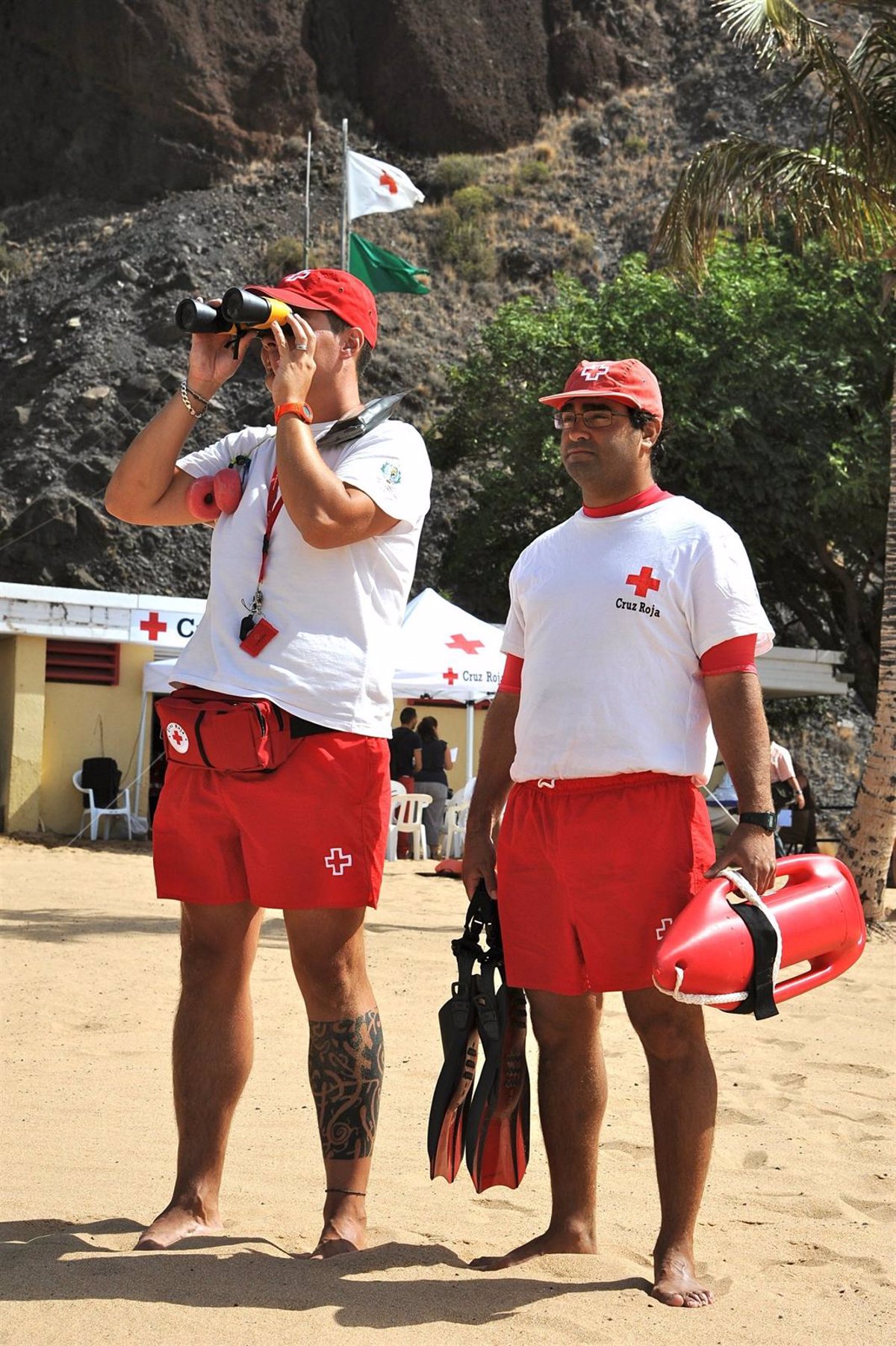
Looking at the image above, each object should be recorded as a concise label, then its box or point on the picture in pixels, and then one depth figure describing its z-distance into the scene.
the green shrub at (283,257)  40.81
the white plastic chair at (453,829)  15.93
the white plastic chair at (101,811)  16.80
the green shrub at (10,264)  43.59
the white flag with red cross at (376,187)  22.23
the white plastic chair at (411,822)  15.19
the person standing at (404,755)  16.14
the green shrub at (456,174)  46.91
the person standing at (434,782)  15.84
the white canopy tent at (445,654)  14.94
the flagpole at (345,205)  20.55
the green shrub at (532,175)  47.53
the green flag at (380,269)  21.62
